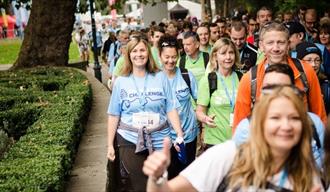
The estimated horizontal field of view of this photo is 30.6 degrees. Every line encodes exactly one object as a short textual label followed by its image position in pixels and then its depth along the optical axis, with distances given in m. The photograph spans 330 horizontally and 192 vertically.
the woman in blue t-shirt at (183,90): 6.30
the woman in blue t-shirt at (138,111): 5.39
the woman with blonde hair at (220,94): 5.64
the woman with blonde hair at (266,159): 2.91
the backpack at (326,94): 6.05
